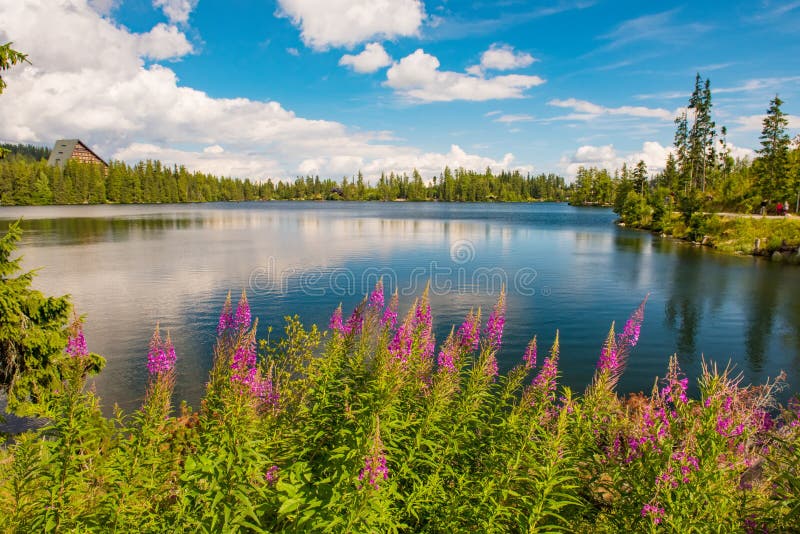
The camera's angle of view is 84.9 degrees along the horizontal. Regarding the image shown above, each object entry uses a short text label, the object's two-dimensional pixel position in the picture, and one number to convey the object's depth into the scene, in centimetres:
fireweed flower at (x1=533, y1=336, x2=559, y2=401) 596
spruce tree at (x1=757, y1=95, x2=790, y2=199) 6437
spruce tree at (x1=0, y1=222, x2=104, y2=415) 971
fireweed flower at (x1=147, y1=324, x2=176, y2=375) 640
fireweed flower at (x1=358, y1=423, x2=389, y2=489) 367
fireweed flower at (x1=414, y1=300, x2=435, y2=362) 754
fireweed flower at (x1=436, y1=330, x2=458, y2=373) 619
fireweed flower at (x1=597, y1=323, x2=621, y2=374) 623
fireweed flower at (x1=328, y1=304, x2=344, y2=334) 783
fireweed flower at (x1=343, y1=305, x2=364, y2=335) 746
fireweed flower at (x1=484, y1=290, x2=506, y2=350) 739
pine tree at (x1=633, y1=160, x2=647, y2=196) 11331
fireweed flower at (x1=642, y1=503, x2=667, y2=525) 416
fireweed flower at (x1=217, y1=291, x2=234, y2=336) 762
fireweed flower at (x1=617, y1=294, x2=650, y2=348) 818
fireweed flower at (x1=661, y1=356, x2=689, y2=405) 569
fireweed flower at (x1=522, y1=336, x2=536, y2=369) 692
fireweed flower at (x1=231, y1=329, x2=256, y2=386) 548
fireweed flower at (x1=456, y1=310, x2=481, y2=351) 744
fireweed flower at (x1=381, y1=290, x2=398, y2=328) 769
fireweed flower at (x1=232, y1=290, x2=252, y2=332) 772
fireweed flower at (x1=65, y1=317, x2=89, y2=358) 641
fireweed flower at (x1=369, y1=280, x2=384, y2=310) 825
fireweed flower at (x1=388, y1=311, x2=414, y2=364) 649
